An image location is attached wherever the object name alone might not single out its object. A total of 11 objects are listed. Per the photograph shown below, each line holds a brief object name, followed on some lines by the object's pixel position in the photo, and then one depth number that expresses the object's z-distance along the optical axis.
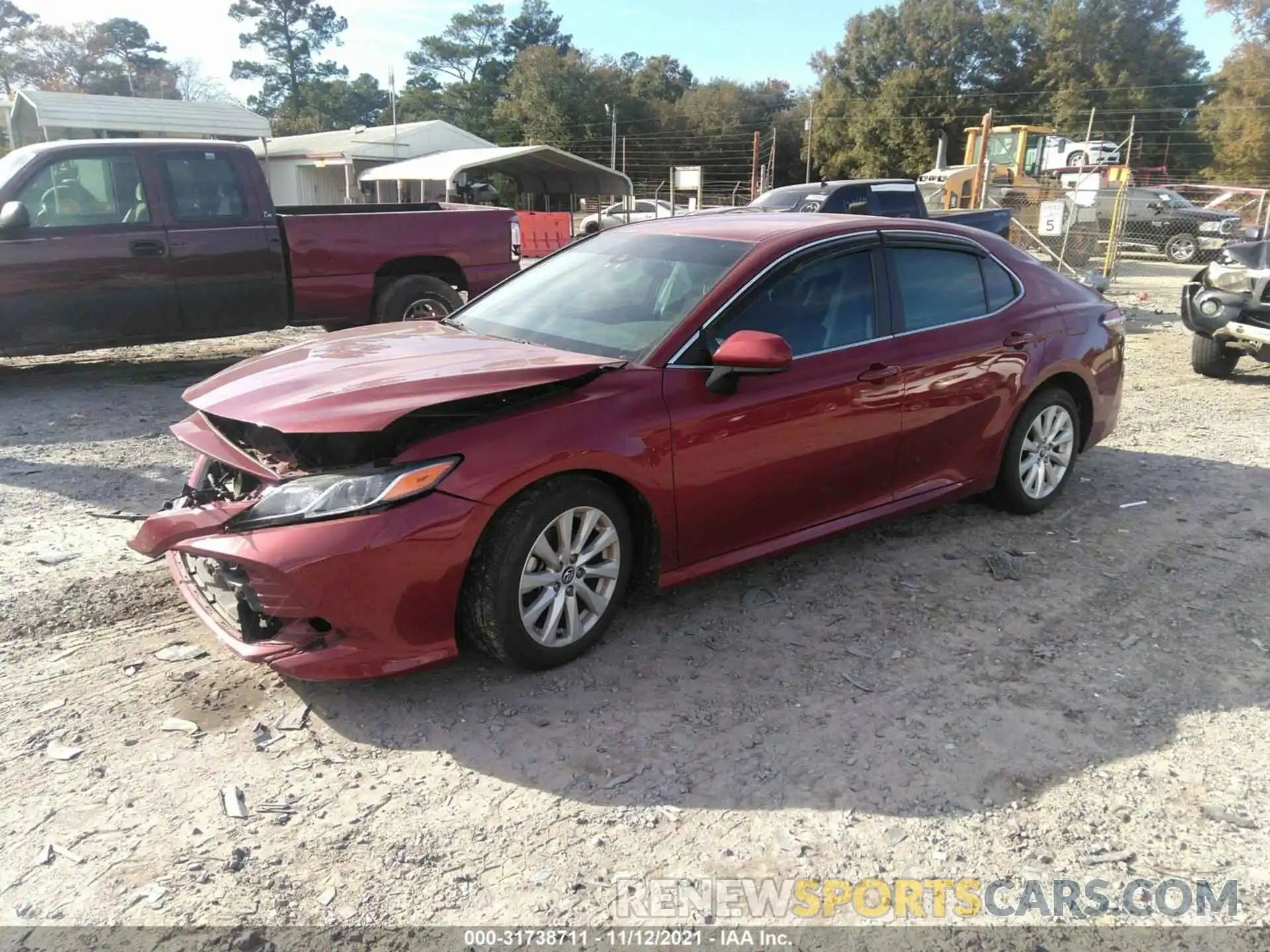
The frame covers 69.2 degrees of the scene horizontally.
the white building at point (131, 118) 29.50
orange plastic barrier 20.52
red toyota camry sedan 3.04
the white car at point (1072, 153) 25.31
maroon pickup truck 7.23
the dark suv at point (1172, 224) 21.75
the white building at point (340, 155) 31.50
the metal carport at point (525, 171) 22.66
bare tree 75.75
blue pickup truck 12.45
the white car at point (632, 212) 24.06
